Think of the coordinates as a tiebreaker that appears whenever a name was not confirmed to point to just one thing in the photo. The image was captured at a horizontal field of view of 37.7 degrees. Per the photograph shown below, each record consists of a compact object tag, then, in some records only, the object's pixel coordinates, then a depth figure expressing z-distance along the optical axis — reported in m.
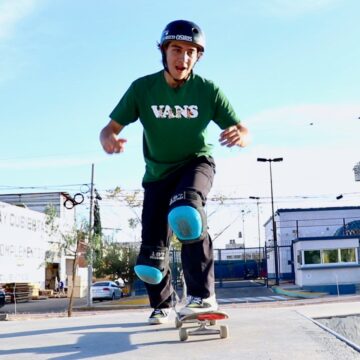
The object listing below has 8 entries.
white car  33.78
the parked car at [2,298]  25.02
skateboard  3.25
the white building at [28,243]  41.34
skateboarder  3.48
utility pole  24.84
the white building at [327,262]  30.92
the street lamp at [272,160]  46.41
